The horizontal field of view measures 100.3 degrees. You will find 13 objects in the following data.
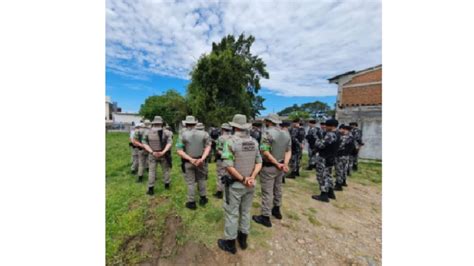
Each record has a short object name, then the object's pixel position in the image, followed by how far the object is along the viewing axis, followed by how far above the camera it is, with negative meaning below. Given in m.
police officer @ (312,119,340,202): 4.39 -0.57
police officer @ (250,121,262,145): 6.30 +0.06
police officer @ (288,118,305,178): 6.35 -0.45
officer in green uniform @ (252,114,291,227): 3.22 -0.58
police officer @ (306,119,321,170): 6.46 -0.13
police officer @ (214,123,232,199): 4.40 -0.70
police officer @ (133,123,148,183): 5.37 -0.41
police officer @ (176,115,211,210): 3.67 -0.34
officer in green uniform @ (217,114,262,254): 2.49 -0.61
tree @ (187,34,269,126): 13.78 +3.25
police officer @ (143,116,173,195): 4.36 -0.32
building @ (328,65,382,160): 9.80 +1.58
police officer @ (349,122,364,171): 6.78 -0.23
